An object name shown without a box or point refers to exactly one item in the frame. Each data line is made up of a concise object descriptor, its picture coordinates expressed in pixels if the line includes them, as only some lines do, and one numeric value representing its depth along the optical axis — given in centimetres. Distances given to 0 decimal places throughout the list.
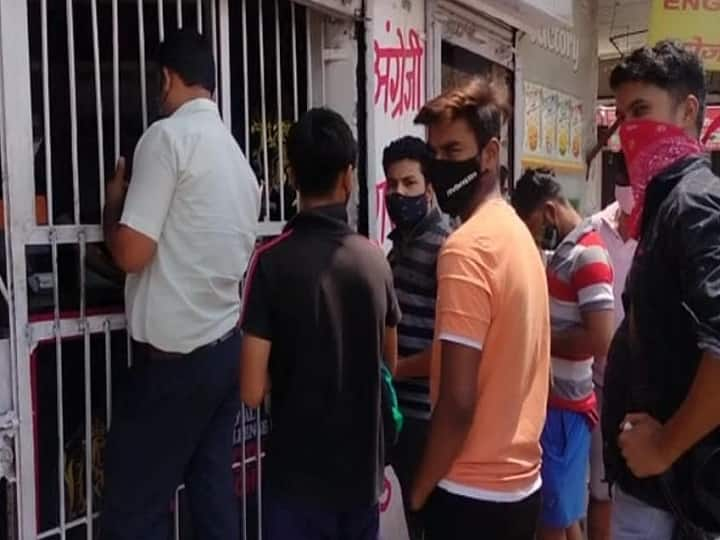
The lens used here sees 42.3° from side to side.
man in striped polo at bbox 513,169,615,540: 341
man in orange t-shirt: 210
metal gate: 255
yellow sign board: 638
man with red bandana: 172
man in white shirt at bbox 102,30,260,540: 260
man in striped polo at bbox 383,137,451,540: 302
